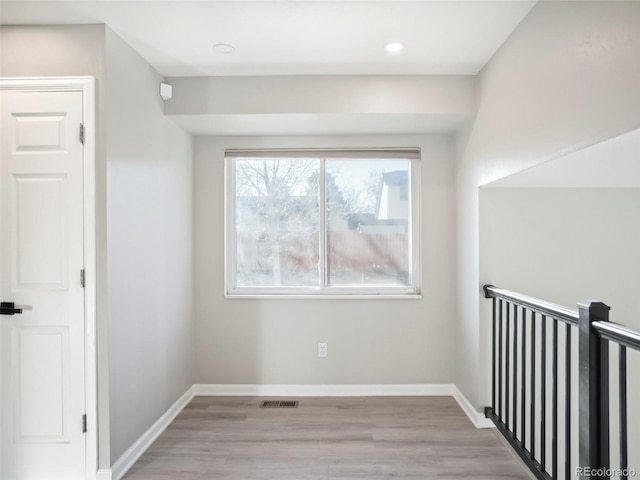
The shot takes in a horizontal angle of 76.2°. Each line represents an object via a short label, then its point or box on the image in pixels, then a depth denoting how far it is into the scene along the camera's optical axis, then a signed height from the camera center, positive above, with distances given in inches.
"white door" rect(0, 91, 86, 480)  86.0 -9.4
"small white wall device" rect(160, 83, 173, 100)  112.6 +41.7
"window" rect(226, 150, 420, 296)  142.1 +5.1
